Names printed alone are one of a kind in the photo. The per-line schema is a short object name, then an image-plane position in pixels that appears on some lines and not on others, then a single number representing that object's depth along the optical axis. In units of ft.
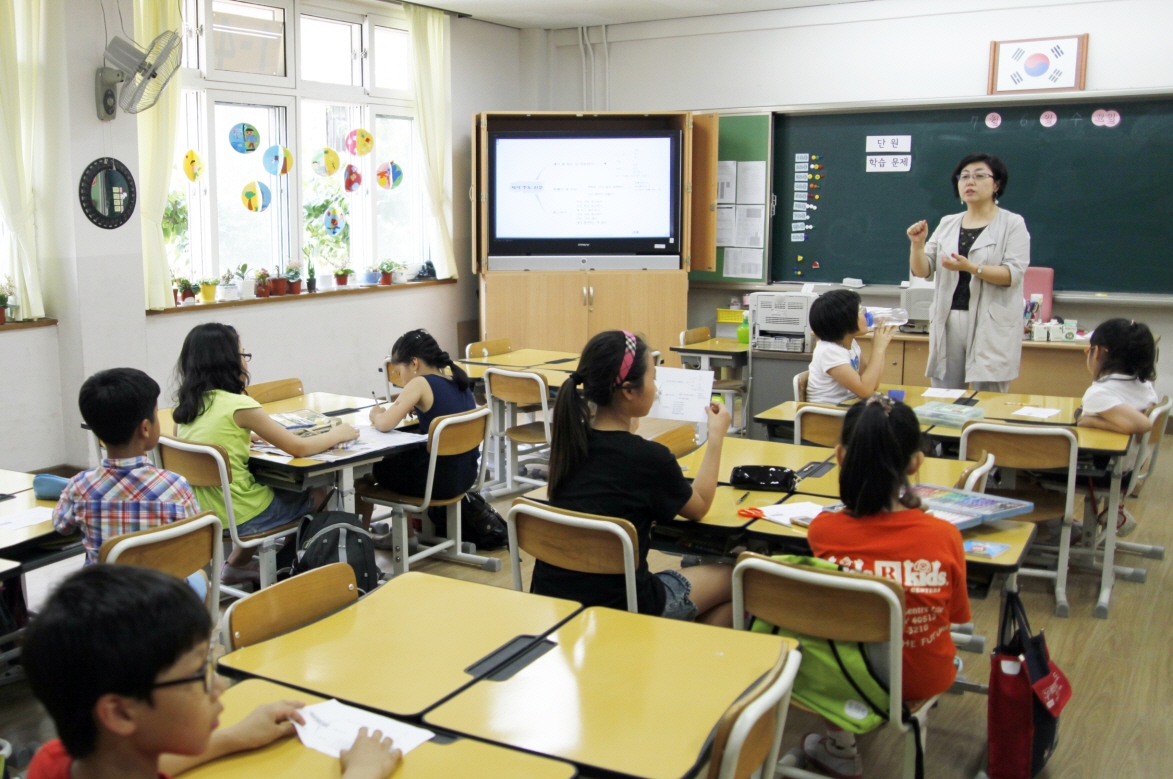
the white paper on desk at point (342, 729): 5.08
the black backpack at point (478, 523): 14.79
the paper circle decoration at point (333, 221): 23.50
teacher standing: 15.14
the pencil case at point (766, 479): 9.90
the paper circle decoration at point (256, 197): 21.68
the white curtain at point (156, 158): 18.97
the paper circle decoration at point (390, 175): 24.80
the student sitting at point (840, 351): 13.96
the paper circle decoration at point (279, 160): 22.03
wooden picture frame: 21.48
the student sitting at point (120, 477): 8.73
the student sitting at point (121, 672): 3.65
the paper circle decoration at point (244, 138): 21.30
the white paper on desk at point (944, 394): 14.75
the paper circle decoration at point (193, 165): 20.31
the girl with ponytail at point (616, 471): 8.39
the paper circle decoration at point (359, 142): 23.89
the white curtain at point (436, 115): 24.67
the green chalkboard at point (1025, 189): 21.21
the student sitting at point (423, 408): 13.41
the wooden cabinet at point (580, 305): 25.05
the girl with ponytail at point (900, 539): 7.33
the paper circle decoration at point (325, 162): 23.13
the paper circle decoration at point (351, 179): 23.84
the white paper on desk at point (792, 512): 8.87
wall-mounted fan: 16.92
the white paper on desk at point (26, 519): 9.37
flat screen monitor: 25.02
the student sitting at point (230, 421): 11.69
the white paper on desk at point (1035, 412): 13.51
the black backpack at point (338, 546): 10.97
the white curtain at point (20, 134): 17.26
